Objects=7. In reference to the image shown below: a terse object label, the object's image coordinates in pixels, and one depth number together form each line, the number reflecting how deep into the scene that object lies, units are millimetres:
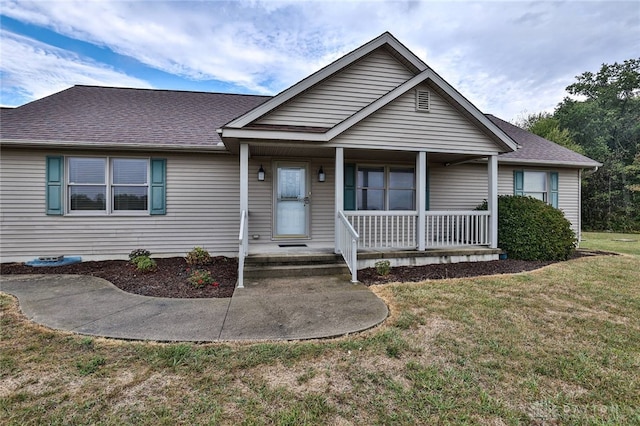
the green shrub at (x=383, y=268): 5812
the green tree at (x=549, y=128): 23766
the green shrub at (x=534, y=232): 7215
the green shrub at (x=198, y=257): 6736
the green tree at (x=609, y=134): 20672
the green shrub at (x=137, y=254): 6869
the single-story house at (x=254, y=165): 6391
